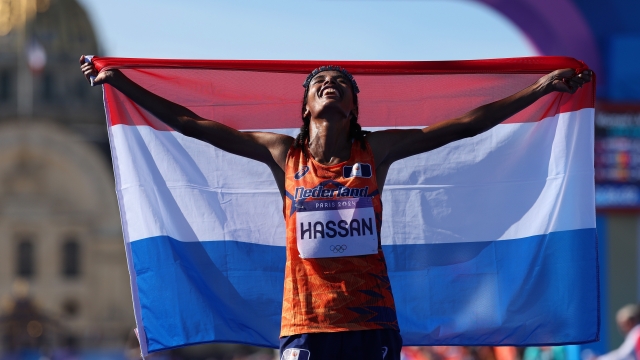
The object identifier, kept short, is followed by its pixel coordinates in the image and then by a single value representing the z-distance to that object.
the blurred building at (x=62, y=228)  76.12
